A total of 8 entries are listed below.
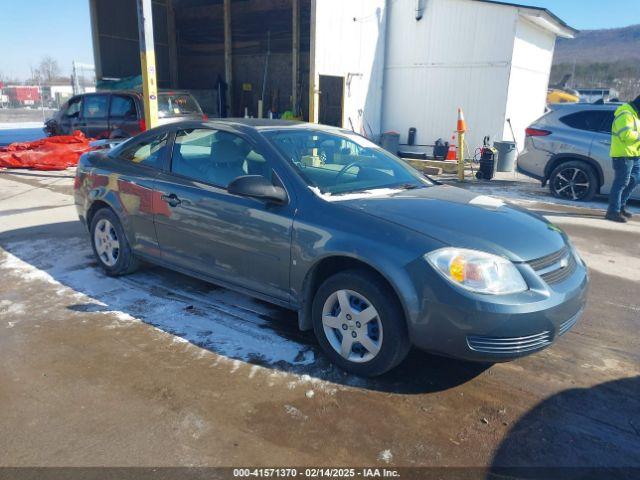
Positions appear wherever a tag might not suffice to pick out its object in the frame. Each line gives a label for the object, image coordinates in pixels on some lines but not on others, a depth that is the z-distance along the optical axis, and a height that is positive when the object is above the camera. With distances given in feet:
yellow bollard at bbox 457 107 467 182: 35.76 -3.17
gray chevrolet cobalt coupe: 9.19 -2.84
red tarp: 38.24 -4.65
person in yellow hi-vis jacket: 23.26 -2.24
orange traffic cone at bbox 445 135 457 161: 47.21 -4.50
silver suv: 28.37 -2.48
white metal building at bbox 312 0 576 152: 45.16 +3.78
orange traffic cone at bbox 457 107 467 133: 35.58 -1.56
